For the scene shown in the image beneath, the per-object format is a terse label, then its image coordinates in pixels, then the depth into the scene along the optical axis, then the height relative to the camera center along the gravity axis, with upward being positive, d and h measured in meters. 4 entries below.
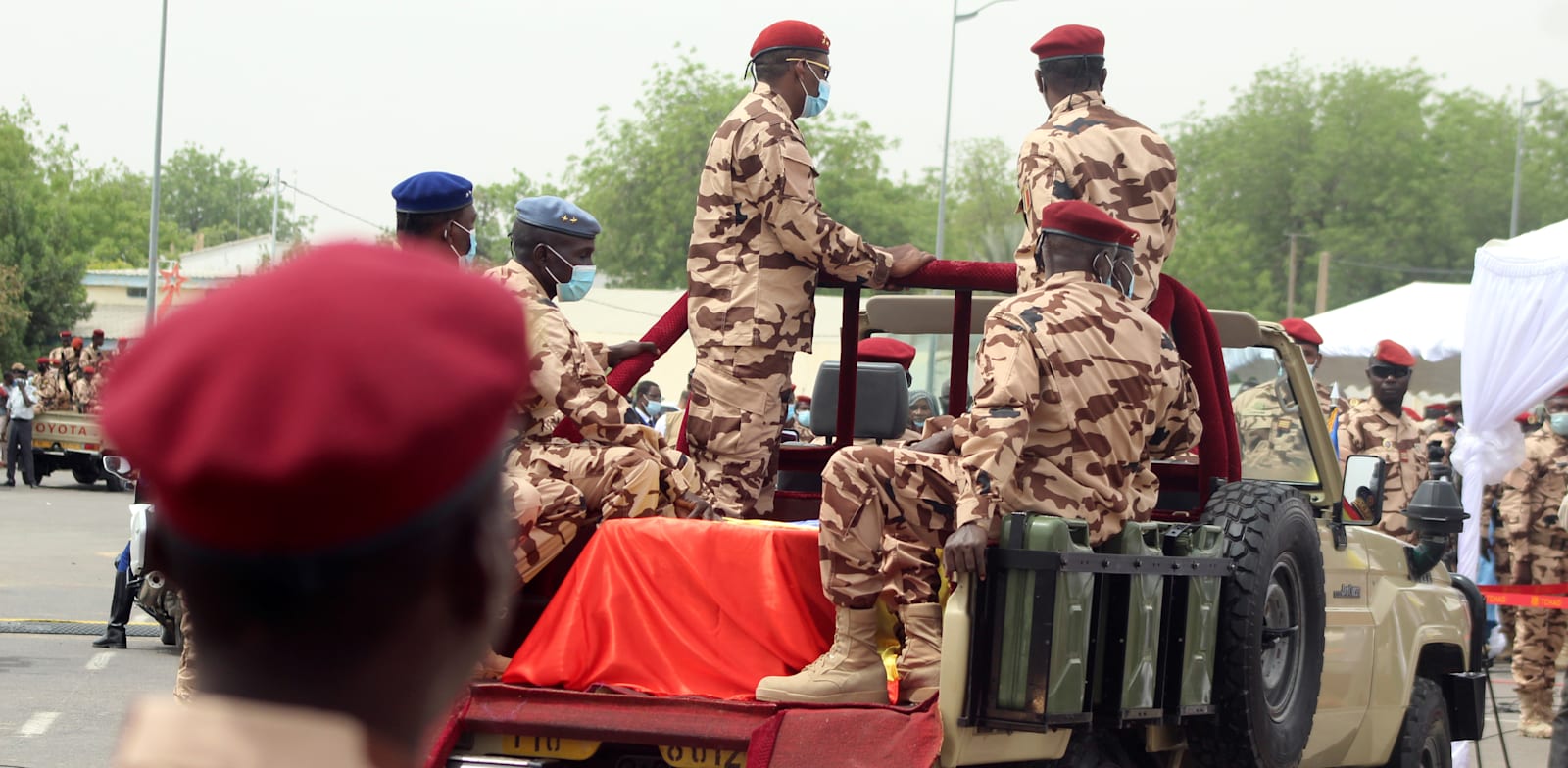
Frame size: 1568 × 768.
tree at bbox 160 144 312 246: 139.38 +8.98
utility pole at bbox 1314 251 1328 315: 54.62 +2.77
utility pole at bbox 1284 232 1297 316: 64.62 +2.91
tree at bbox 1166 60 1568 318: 68.44 +7.25
